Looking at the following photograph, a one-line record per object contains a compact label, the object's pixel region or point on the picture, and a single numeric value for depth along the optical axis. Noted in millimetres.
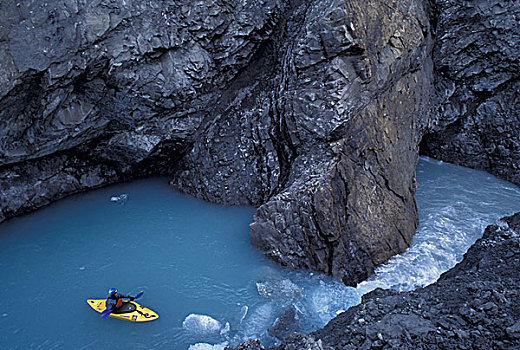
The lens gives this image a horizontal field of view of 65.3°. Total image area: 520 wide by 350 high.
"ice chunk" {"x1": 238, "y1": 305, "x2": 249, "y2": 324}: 9577
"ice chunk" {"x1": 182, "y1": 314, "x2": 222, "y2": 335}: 9180
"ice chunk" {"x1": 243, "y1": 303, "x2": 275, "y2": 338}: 9214
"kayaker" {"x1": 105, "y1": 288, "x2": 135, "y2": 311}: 9469
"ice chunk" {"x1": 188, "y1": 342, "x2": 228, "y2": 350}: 8727
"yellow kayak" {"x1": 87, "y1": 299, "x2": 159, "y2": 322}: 9391
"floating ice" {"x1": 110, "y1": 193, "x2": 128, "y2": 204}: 14680
